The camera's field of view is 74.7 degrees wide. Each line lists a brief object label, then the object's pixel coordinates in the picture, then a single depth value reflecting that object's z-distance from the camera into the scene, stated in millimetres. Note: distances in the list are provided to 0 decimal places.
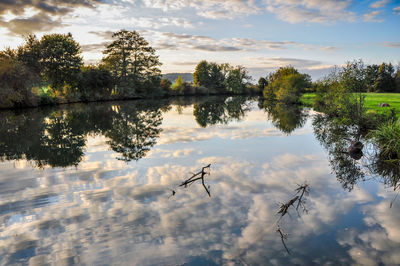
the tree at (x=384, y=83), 74000
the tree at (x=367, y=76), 20414
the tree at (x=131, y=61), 59094
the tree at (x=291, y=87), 49406
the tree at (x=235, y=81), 94750
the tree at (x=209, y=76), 93312
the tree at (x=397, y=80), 73312
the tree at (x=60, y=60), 45312
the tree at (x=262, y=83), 98188
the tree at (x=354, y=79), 20469
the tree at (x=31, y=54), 41094
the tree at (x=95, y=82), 50316
